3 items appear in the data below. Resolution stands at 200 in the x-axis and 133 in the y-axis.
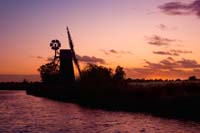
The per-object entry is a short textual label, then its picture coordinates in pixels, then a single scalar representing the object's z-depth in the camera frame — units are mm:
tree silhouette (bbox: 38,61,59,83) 57383
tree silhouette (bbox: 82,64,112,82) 42271
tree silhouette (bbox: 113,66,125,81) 47637
